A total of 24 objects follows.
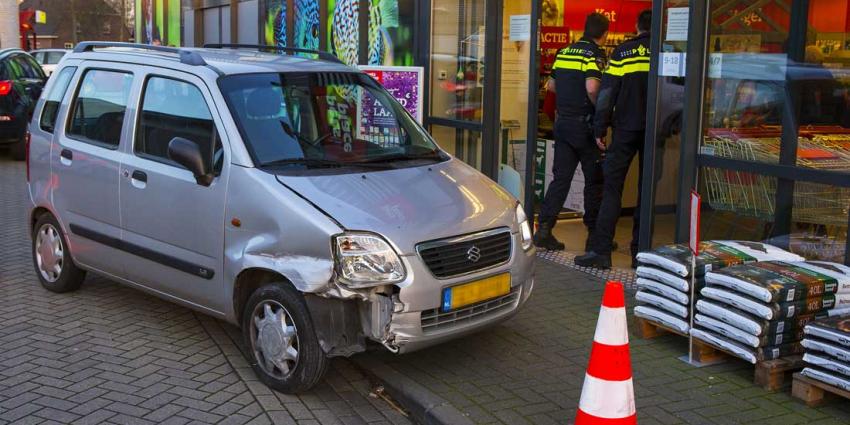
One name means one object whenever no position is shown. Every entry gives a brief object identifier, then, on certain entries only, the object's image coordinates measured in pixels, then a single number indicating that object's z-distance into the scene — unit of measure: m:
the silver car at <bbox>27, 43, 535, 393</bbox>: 4.87
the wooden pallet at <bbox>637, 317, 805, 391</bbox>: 4.98
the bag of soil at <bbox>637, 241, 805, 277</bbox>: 5.53
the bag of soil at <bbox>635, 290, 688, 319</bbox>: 5.54
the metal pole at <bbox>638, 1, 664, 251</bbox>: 7.29
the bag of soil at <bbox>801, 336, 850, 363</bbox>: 4.57
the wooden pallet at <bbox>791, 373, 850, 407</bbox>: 4.74
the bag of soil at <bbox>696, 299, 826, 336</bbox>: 4.95
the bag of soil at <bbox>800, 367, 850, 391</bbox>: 4.56
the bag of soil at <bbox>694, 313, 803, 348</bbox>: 4.97
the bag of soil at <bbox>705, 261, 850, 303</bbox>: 4.94
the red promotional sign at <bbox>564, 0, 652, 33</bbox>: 10.23
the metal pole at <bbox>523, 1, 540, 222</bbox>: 8.84
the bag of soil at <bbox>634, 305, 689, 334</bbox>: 5.54
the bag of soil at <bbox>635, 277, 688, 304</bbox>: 5.51
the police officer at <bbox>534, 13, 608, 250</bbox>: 8.34
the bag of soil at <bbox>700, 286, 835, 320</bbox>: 4.91
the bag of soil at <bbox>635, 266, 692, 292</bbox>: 5.47
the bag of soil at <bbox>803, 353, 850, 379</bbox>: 4.57
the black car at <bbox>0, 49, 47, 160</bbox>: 15.01
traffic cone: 4.02
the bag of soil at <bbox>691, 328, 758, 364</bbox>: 5.02
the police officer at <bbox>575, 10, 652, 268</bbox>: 7.58
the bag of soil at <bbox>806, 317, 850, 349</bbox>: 4.58
